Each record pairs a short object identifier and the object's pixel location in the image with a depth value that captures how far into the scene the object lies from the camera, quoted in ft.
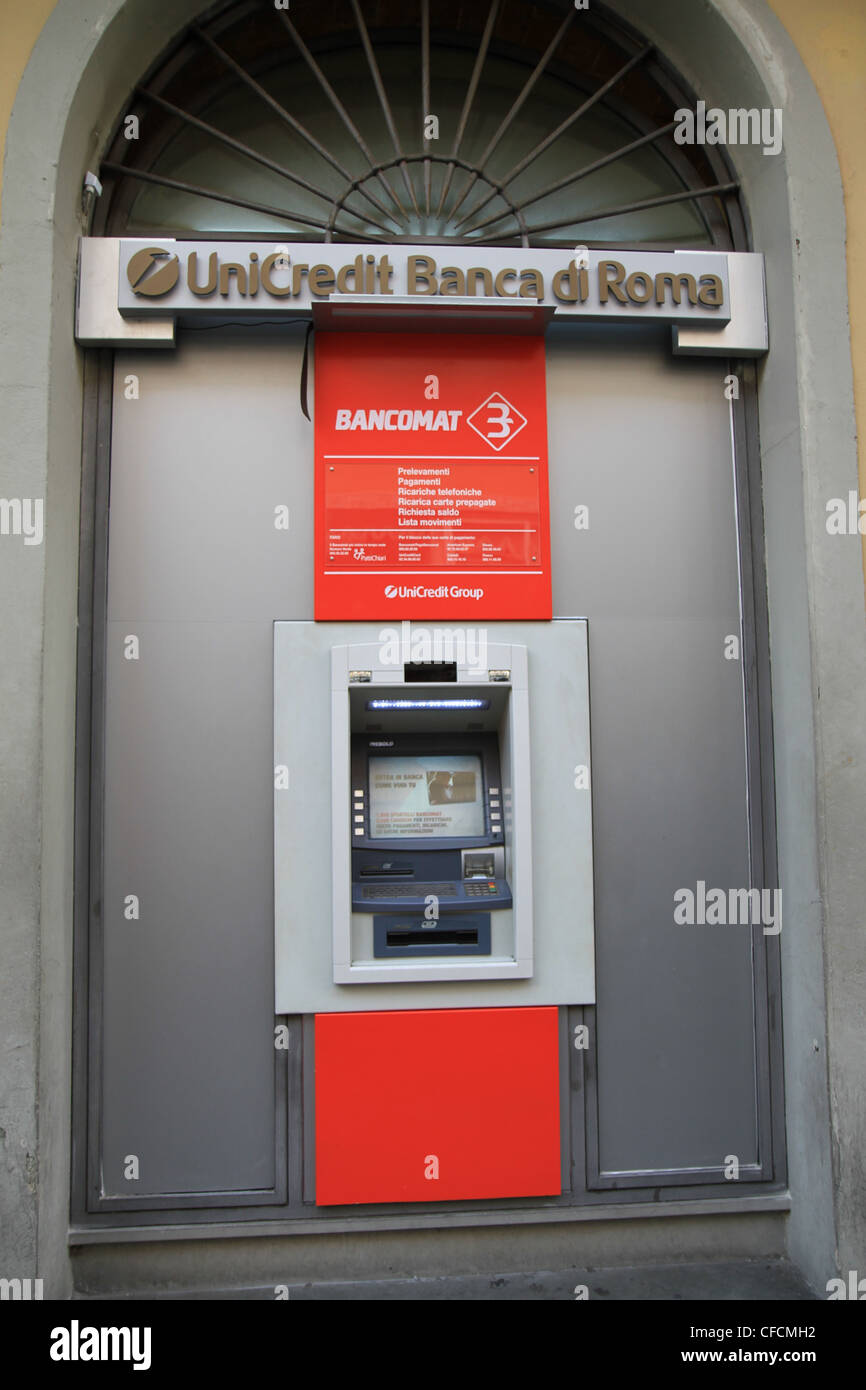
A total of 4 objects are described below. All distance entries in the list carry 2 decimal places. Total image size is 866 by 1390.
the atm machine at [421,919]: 10.02
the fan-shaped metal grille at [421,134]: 11.05
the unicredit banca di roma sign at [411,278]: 10.28
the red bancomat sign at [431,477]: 10.47
